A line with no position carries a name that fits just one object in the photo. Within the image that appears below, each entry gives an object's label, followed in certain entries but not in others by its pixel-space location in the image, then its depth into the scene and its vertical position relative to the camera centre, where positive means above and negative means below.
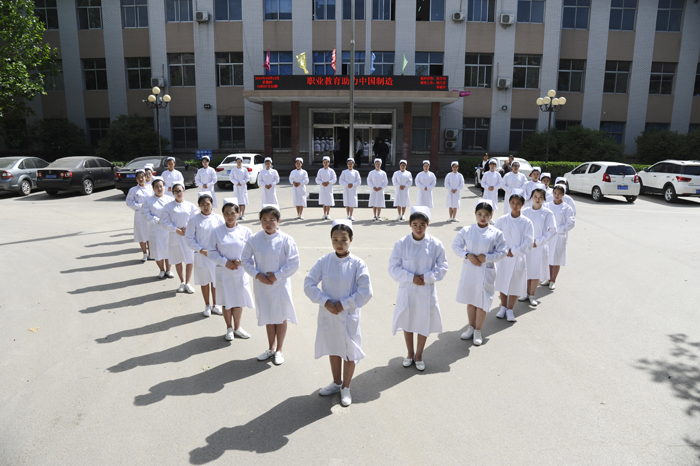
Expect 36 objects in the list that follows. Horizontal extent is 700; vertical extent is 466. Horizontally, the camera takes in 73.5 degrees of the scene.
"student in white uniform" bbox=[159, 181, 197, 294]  7.46 -1.20
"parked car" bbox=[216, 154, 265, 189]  20.05 -0.55
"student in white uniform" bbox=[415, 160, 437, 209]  14.33 -0.90
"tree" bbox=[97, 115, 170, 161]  27.41 +0.74
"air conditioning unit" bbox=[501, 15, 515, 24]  28.67 +8.26
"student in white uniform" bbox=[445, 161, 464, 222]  14.06 -0.97
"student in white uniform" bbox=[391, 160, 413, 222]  14.06 -0.96
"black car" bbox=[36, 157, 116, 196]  18.28 -0.86
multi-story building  29.25 +5.85
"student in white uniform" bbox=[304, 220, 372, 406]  4.30 -1.31
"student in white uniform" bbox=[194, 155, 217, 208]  13.51 -0.65
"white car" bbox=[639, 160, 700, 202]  17.83 -0.87
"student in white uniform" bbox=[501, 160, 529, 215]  13.52 -0.72
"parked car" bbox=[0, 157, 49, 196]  18.27 -0.80
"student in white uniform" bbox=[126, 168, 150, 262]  9.30 -0.97
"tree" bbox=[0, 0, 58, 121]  22.41 +5.09
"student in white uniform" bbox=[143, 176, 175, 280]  8.24 -1.29
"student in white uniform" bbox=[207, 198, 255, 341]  5.59 -1.25
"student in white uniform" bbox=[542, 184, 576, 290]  7.85 -1.17
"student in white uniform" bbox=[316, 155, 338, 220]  14.49 -0.96
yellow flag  25.41 +5.13
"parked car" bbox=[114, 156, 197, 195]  18.03 -0.66
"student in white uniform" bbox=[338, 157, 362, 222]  14.30 -0.94
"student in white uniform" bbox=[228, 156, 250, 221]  14.59 -0.85
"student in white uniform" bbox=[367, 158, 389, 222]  14.28 -1.04
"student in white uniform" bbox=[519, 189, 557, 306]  7.06 -1.18
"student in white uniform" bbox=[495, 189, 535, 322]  6.27 -1.31
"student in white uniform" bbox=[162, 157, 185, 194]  12.52 -0.61
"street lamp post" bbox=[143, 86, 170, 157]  22.55 +2.68
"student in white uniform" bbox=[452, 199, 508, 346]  5.56 -1.22
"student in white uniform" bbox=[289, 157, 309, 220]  14.29 -0.98
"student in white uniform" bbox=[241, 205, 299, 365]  4.98 -1.19
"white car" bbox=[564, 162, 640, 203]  18.17 -0.96
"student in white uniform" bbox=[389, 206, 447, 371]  4.86 -1.23
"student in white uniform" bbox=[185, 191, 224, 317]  6.20 -1.09
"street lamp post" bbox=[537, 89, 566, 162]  22.98 +2.70
